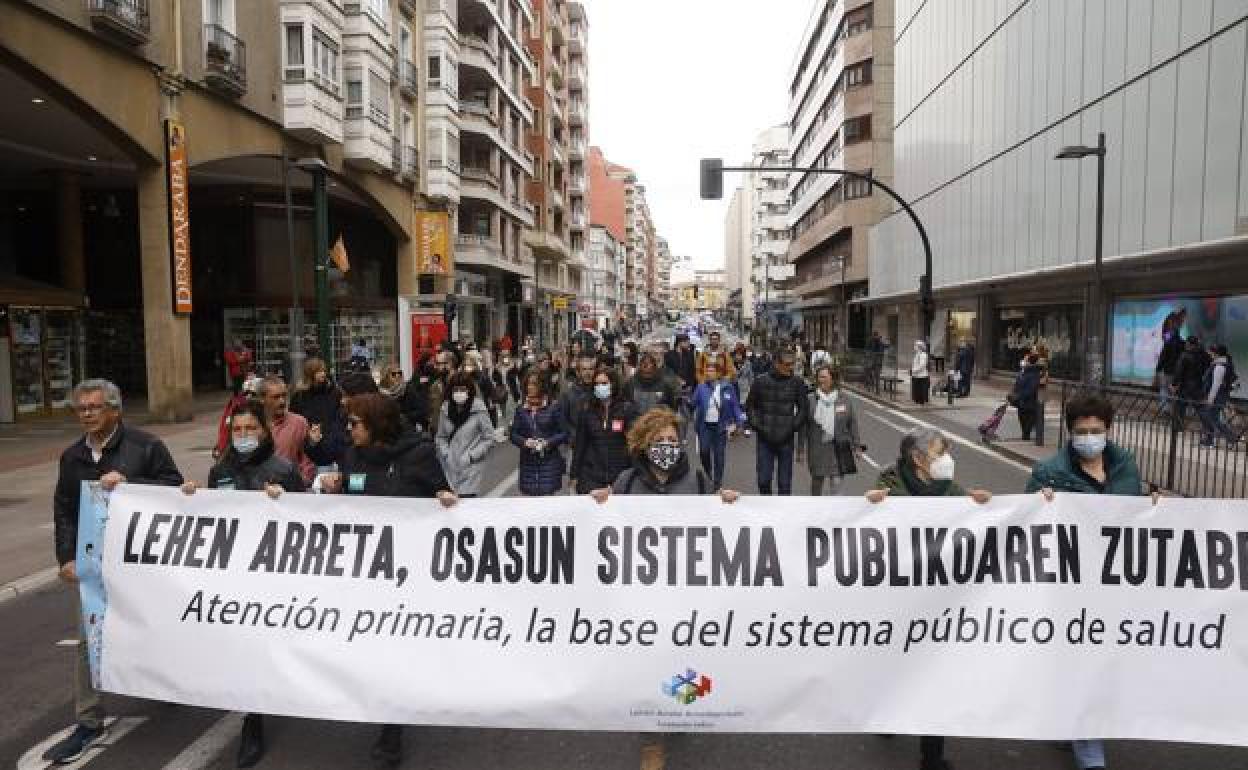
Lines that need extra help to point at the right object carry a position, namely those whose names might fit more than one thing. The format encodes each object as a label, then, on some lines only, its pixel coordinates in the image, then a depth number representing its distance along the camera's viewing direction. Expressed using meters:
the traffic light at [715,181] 21.64
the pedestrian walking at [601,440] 7.41
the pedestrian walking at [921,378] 23.34
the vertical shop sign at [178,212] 18.20
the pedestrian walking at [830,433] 8.65
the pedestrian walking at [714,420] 10.49
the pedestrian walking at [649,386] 9.55
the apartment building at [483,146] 34.75
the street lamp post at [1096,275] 15.93
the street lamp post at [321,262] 18.19
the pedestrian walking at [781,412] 8.72
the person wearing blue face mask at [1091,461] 4.21
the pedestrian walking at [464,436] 7.35
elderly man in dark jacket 4.20
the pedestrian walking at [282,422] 6.33
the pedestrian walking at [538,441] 7.50
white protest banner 3.80
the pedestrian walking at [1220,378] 15.60
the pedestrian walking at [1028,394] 15.07
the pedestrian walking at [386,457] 4.45
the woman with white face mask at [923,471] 4.18
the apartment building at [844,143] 48.94
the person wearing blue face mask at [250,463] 4.67
